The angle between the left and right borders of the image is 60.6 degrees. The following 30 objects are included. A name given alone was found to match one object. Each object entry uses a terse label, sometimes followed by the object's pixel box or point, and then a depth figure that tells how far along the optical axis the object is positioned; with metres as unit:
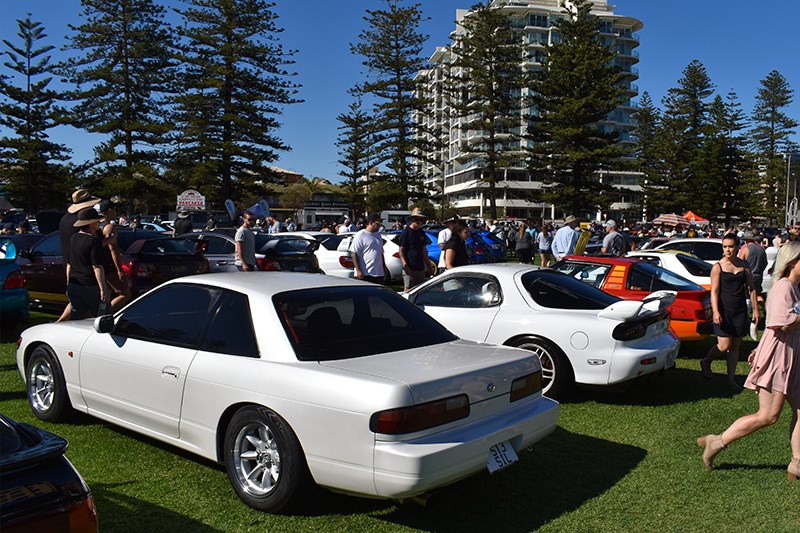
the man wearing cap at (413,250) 10.76
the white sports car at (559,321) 6.48
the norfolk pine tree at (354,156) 60.62
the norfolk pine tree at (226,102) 45.28
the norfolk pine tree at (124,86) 45.22
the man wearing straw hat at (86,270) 7.78
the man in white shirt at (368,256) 10.84
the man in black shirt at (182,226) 19.62
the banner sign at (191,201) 31.66
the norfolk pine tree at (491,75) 50.88
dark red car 11.18
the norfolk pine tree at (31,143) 48.38
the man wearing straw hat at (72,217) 8.53
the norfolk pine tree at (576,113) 48.06
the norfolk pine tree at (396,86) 51.53
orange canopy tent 47.97
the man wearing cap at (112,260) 8.08
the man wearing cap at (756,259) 12.71
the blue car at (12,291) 9.73
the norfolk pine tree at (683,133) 64.38
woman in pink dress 4.73
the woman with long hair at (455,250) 10.81
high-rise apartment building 87.88
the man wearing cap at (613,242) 15.63
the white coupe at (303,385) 3.73
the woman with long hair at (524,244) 22.02
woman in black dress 7.45
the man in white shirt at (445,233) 11.46
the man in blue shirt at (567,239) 15.82
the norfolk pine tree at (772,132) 73.19
